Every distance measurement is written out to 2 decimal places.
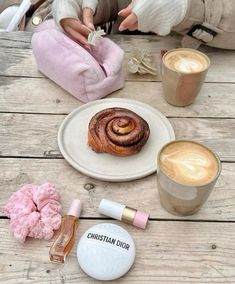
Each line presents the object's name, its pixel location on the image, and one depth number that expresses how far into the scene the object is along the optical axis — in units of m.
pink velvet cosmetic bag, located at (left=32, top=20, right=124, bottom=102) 0.78
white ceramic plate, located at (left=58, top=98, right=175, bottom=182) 0.65
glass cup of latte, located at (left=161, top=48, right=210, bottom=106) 0.75
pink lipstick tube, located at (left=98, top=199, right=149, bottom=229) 0.57
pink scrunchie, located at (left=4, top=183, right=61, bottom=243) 0.55
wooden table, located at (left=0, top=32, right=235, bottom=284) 0.53
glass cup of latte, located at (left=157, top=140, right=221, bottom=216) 0.54
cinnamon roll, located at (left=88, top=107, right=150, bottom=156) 0.66
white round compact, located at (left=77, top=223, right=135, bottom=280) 0.50
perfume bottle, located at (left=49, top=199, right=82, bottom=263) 0.53
